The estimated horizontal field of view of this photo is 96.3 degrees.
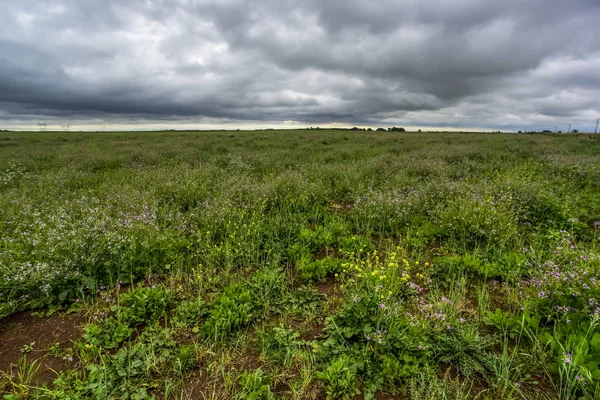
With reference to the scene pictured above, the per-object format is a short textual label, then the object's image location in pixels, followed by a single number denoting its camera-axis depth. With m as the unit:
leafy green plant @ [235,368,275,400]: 2.28
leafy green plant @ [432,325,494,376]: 2.53
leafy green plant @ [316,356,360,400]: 2.33
